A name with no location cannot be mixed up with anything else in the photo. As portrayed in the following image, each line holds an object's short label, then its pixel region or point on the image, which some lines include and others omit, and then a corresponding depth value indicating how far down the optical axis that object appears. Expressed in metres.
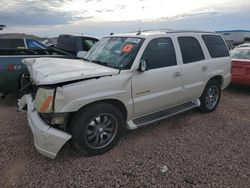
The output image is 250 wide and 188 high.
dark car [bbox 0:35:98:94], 4.24
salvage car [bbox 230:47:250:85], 5.50
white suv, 2.44
